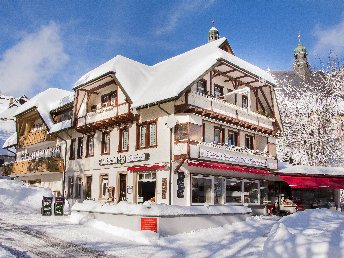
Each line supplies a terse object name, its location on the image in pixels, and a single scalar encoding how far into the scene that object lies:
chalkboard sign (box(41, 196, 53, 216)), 21.81
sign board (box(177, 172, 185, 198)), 21.65
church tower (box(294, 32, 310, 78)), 88.12
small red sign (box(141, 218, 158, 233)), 14.72
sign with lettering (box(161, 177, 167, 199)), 21.77
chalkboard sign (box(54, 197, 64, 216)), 22.06
